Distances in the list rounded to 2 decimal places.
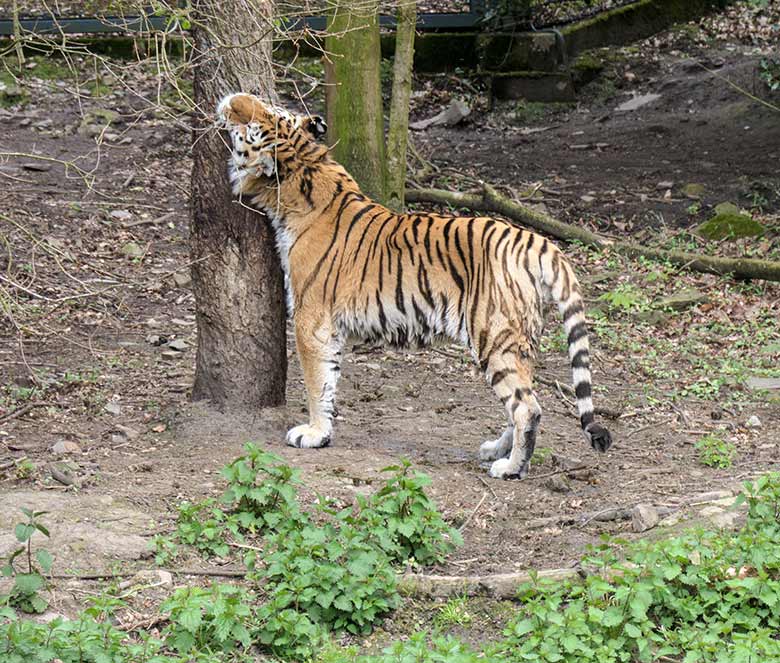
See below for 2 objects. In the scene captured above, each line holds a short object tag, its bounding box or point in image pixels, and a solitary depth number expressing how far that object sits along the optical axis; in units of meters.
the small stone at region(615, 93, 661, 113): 27.62
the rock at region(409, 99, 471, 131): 27.09
